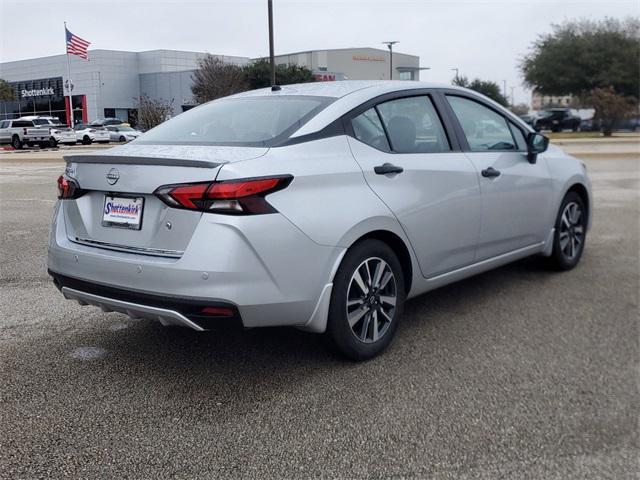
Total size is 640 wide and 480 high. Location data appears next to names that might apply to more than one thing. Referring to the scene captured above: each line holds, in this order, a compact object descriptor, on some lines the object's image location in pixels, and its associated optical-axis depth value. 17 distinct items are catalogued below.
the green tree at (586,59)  50.88
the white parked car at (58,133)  40.78
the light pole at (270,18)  24.80
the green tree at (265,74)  59.78
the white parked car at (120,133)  45.06
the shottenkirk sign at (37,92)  72.51
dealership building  69.38
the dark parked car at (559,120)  43.09
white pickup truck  39.78
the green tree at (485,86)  82.81
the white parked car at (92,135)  44.69
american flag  43.28
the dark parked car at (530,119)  42.59
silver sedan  3.31
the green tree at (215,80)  39.09
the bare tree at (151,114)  30.45
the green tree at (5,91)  69.50
